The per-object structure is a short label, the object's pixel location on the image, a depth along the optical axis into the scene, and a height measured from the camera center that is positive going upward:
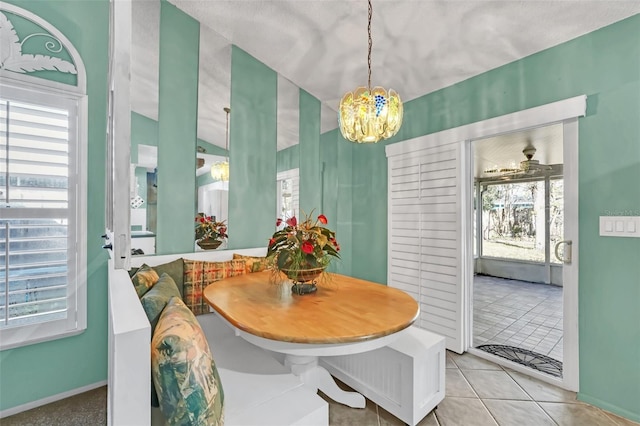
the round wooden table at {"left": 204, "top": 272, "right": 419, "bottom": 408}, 1.17 -0.47
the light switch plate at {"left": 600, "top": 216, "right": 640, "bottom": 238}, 1.70 -0.05
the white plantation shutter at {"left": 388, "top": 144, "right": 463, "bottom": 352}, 2.57 -0.18
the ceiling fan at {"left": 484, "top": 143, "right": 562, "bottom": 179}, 4.22 +0.79
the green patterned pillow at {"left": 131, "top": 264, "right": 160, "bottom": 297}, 1.35 -0.32
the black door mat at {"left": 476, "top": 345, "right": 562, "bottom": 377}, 2.28 -1.19
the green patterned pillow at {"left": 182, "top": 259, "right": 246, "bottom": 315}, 2.18 -0.49
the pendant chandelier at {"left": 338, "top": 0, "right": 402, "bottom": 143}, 1.65 +0.57
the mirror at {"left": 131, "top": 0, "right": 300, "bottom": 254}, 2.23 +0.77
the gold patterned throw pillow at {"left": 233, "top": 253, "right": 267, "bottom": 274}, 2.46 -0.41
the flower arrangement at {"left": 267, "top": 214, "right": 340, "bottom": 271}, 1.60 -0.18
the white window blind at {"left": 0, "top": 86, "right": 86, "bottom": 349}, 1.80 -0.03
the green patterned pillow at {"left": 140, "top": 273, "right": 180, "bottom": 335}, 1.05 -0.34
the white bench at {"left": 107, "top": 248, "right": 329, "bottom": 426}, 0.70 -0.74
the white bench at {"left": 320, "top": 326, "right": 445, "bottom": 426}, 1.59 -0.93
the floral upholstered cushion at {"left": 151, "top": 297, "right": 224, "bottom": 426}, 0.78 -0.44
